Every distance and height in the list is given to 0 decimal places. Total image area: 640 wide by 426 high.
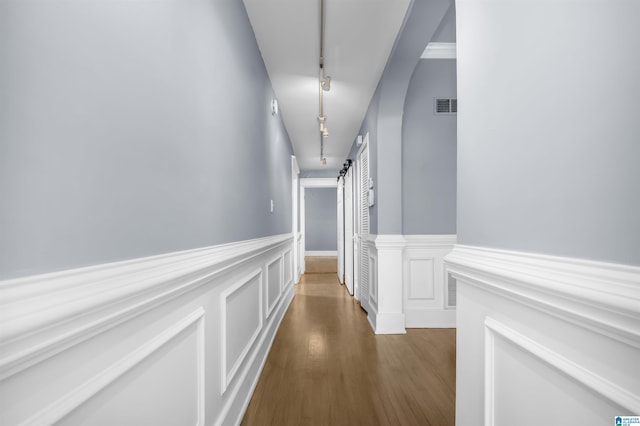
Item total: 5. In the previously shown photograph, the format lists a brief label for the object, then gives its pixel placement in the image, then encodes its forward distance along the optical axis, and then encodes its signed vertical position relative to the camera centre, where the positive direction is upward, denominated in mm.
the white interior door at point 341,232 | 7016 -296
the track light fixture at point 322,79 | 2390 +1418
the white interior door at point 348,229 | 5922 -216
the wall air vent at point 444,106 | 3719 +1301
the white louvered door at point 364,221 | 4395 -36
